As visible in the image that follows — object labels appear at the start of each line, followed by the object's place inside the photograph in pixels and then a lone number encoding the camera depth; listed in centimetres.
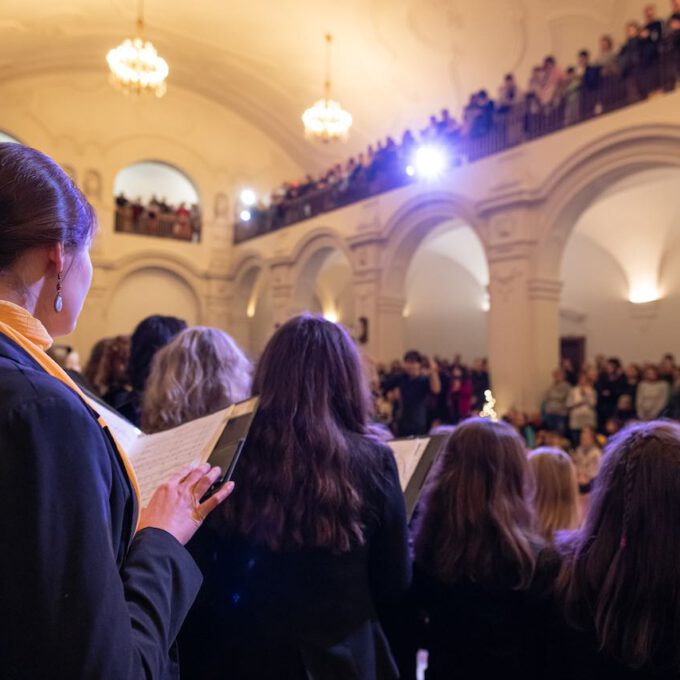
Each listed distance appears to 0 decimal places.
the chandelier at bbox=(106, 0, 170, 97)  1309
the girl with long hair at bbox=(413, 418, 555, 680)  213
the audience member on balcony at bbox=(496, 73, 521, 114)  1113
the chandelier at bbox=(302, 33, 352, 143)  1405
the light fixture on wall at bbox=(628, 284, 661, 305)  1451
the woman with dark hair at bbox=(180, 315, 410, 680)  172
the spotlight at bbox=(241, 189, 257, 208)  2030
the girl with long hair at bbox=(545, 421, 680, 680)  160
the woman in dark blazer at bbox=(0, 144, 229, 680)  83
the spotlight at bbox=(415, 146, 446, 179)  1221
